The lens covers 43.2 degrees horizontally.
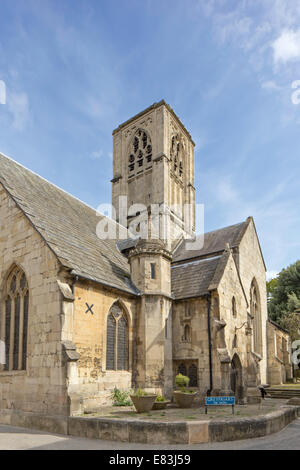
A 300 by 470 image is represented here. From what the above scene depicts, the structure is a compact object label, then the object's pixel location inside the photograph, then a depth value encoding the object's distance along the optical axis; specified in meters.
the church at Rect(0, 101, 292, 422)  12.89
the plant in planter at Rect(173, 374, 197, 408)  14.71
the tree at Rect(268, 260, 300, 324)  41.16
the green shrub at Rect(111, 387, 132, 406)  14.32
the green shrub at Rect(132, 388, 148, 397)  12.30
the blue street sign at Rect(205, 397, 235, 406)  11.29
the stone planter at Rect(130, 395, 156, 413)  12.27
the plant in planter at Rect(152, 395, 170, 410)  13.23
